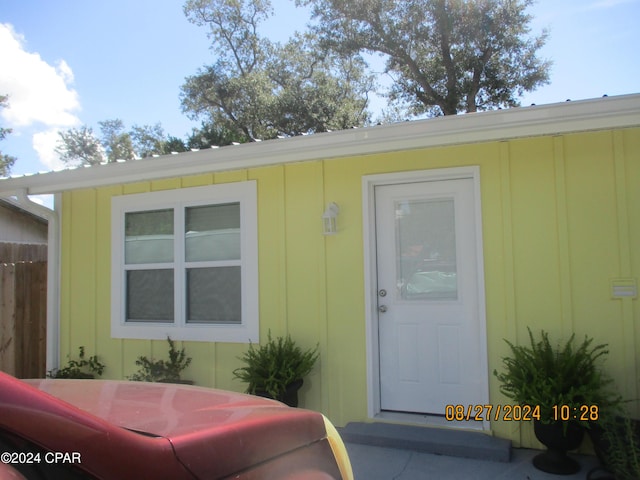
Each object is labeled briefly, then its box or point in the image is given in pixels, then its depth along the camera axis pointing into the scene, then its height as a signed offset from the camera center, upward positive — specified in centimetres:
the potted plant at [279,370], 388 -81
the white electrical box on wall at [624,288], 340 -15
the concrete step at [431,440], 341 -130
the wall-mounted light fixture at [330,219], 417 +49
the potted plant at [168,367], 466 -92
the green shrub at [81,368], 512 -101
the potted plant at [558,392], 303 -83
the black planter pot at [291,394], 389 -101
